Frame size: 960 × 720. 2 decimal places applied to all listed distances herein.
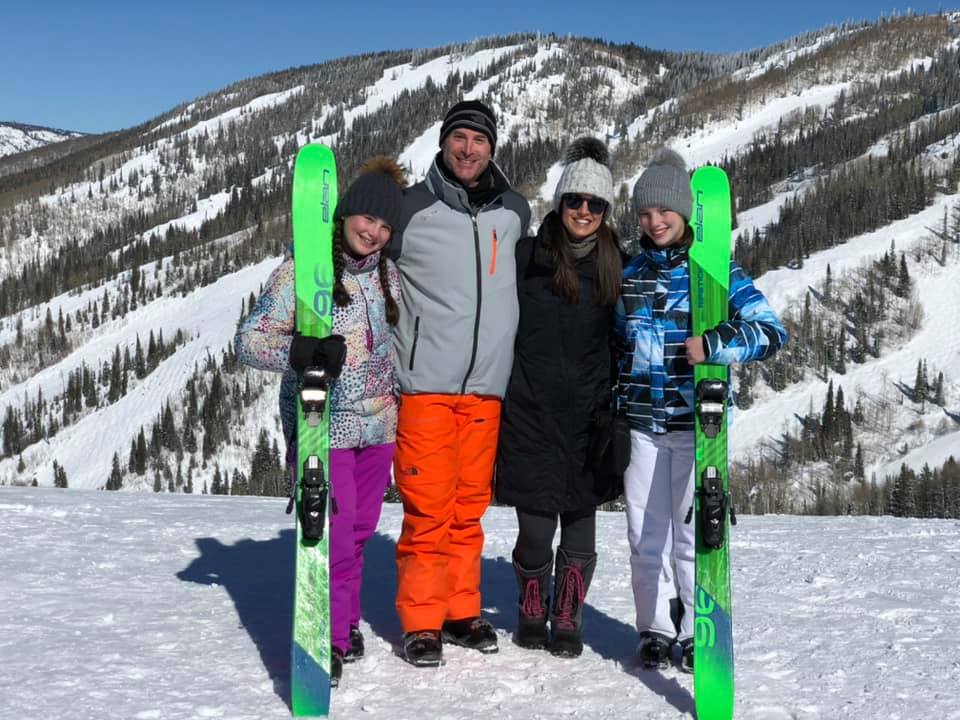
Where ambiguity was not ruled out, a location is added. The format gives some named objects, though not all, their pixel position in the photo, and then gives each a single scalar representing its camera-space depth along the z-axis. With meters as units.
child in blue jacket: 4.05
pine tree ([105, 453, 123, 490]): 74.19
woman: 4.22
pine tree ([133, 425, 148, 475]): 77.19
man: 4.16
